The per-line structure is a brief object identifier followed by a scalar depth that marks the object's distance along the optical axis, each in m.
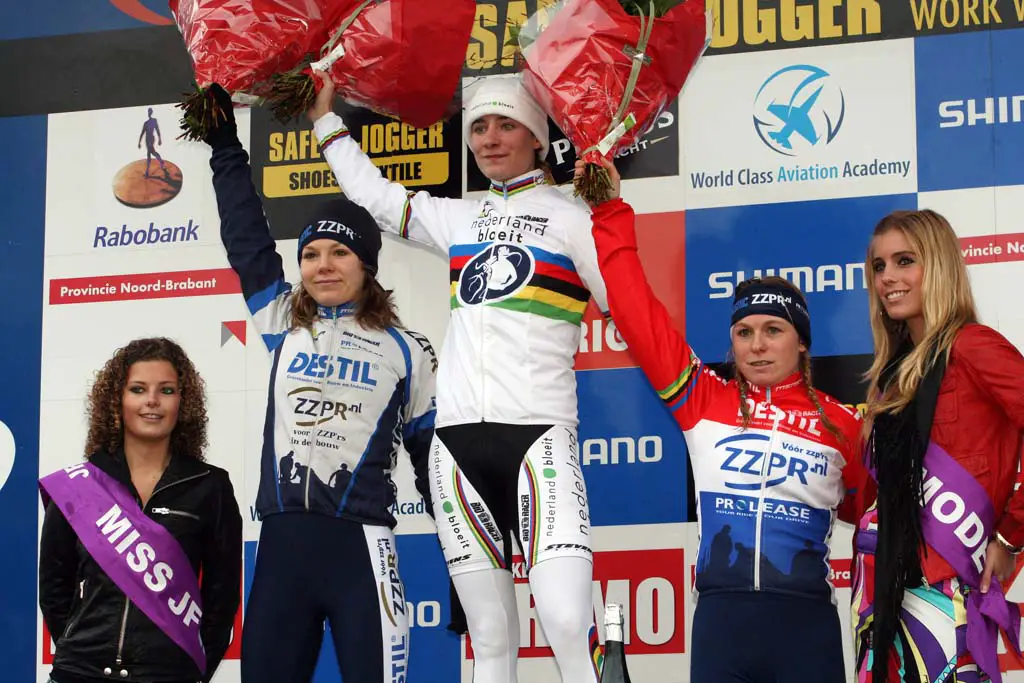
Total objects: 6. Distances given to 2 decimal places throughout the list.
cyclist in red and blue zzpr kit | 6.18
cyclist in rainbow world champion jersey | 6.54
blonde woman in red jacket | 5.72
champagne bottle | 5.33
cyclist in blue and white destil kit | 6.80
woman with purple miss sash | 6.57
